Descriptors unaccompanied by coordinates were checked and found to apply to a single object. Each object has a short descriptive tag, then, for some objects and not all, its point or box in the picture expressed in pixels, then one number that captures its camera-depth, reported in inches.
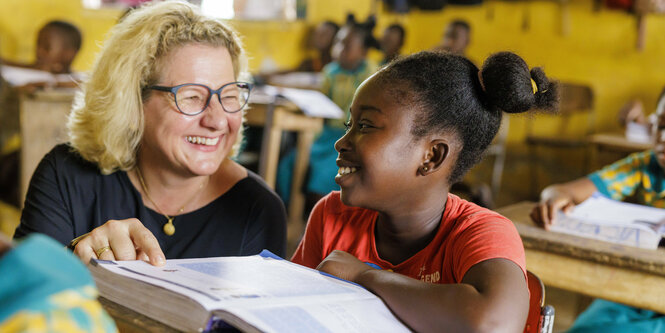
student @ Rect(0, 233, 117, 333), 16.6
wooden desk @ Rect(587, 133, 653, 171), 140.4
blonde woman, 55.5
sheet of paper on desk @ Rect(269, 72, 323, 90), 199.6
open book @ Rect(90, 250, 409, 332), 26.5
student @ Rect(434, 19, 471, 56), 233.1
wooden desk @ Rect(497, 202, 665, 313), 55.2
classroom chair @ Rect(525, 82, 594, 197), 222.1
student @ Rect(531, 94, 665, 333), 65.2
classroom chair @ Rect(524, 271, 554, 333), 41.1
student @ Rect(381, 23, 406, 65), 236.4
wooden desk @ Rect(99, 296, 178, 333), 28.6
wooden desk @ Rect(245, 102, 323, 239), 152.0
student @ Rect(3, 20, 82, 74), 179.9
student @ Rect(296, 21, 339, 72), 240.1
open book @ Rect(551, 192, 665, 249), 59.9
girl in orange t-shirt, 42.3
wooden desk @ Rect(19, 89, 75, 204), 121.9
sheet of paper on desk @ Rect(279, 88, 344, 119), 143.9
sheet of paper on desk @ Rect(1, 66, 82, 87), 135.6
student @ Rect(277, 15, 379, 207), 159.5
